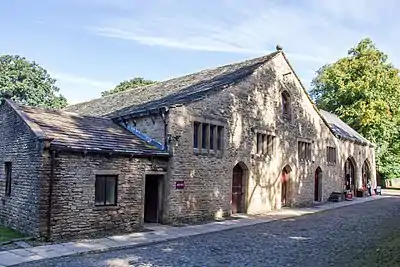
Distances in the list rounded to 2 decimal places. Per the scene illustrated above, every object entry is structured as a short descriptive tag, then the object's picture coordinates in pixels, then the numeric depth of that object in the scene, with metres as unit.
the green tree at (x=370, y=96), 43.81
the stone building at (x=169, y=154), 13.46
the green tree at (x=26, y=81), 39.89
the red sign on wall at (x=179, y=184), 17.05
